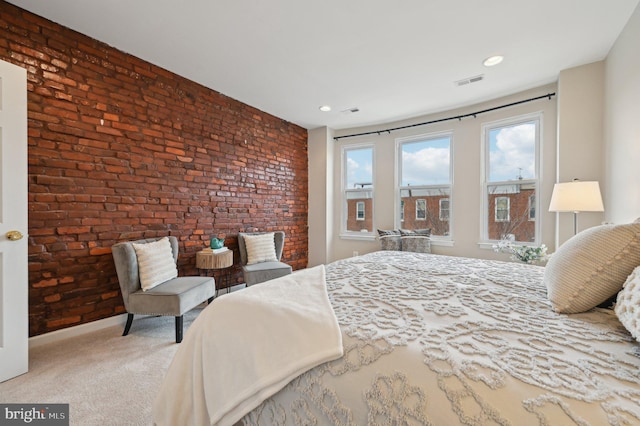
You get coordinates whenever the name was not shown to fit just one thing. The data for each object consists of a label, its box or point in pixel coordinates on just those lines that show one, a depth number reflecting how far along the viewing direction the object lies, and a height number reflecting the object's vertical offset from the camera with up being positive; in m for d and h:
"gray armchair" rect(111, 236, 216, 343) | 2.27 -0.73
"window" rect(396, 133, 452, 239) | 4.07 +0.48
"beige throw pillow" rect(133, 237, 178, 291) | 2.39 -0.49
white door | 1.73 -0.08
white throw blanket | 0.86 -0.50
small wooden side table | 3.01 -0.56
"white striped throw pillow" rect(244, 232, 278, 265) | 3.59 -0.51
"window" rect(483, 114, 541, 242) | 3.41 +0.45
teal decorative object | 3.13 -0.38
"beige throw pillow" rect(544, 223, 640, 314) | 0.98 -0.22
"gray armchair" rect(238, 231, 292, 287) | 3.28 -0.73
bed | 0.59 -0.40
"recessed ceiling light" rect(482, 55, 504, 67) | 2.63 +1.53
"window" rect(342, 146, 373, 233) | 4.77 +0.43
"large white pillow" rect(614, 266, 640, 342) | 0.78 -0.30
